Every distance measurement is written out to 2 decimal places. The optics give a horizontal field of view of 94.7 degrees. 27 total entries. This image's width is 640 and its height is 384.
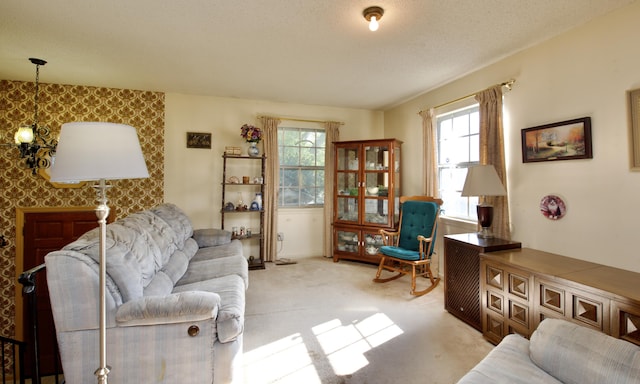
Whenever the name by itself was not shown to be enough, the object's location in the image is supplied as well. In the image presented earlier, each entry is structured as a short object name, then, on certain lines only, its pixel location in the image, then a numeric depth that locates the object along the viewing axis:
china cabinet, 4.38
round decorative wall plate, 2.49
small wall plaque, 4.38
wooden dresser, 1.56
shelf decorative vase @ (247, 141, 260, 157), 4.35
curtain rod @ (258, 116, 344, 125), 4.78
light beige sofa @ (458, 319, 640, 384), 1.11
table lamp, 2.66
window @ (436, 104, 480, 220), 3.45
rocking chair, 3.38
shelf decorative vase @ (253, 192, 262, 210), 4.39
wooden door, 3.76
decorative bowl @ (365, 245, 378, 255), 4.44
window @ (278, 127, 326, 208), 4.88
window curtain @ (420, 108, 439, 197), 3.87
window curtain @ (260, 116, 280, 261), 4.60
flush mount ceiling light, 2.15
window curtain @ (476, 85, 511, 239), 2.91
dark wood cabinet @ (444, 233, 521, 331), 2.49
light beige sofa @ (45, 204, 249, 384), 1.52
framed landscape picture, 2.31
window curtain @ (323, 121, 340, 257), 4.90
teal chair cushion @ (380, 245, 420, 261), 3.37
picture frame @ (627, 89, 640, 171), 2.02
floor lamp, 1.20
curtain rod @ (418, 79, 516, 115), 2.90
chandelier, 3.37
